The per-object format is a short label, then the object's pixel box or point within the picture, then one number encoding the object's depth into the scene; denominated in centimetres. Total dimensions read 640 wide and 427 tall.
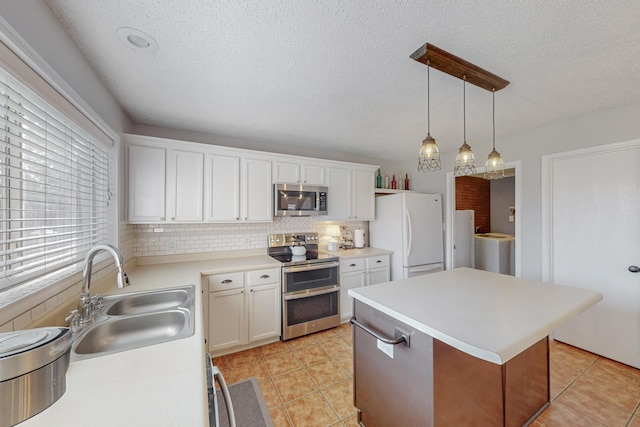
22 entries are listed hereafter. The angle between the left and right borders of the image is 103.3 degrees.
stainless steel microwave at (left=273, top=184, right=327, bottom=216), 309
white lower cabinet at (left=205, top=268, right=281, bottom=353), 247
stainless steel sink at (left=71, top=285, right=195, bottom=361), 119
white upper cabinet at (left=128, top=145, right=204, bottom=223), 244
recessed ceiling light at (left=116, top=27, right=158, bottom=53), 137
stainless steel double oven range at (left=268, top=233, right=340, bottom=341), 279
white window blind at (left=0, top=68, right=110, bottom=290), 101
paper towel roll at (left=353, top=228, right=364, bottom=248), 389
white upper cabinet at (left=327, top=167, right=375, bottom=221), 353
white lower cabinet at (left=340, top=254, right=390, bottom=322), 320
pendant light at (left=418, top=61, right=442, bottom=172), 164
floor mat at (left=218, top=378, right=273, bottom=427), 174
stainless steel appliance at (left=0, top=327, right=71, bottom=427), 60
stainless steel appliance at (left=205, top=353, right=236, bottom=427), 86
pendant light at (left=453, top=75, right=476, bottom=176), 180
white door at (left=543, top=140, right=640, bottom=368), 232
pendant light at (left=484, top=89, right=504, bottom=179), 190
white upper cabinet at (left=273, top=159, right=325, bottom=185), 313
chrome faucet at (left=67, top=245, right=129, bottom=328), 121
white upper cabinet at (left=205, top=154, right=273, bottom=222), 277
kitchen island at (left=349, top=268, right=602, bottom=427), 114
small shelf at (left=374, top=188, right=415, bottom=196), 399
